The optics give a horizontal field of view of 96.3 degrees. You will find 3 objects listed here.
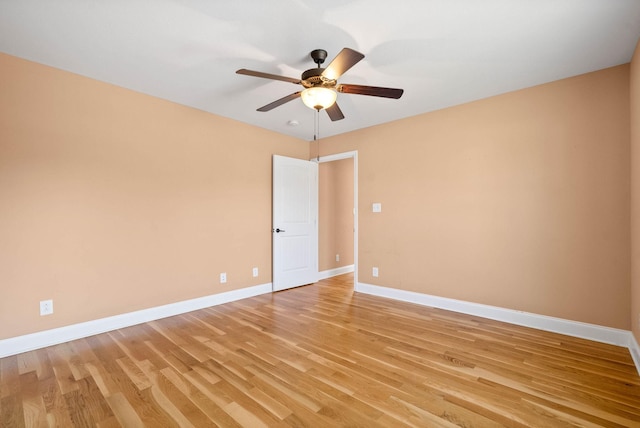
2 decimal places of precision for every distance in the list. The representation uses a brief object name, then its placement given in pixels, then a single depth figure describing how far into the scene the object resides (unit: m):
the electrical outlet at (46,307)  2.60
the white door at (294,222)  4.58
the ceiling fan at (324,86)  2.09
